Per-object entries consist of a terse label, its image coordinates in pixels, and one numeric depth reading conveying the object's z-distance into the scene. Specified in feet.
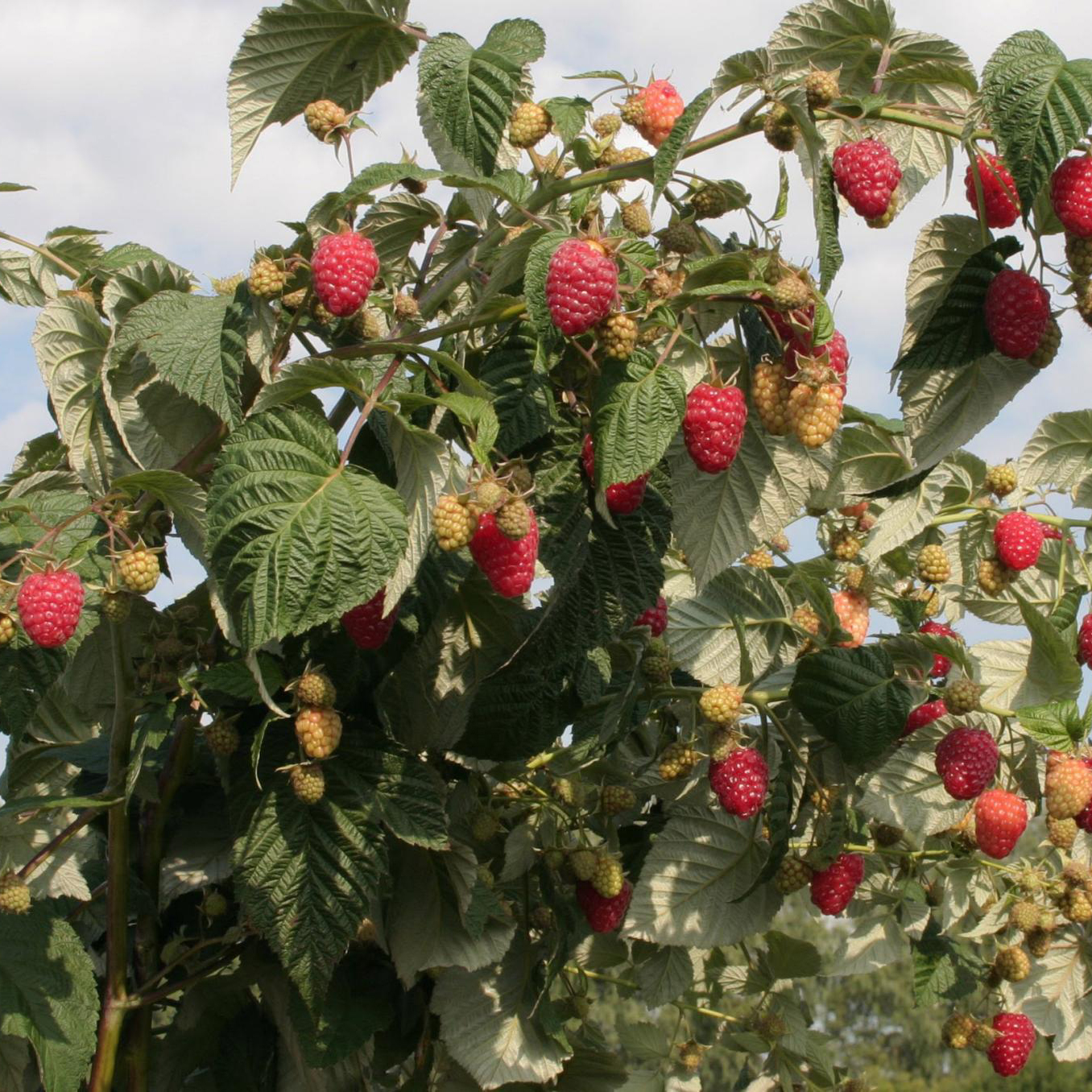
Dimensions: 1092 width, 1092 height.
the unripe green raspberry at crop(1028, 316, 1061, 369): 5.49
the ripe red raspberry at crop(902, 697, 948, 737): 7.38
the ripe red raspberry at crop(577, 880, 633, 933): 7.38
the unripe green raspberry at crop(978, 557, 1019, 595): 8.27
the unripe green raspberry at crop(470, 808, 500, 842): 7.15
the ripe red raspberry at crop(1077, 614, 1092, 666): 7.84
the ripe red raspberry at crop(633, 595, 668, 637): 6.97
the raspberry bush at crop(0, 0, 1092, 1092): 5.02
